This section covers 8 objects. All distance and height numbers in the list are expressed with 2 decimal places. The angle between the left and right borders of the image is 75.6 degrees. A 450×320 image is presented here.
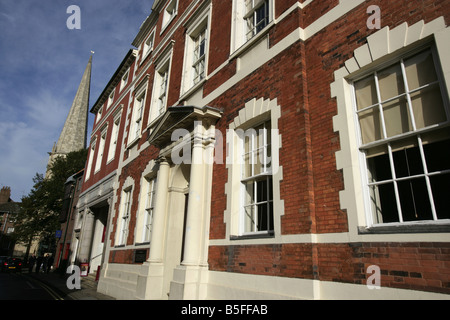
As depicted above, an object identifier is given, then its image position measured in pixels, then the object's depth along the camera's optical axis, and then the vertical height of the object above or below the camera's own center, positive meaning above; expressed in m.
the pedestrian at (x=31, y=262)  26.62 -0.87
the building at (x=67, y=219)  23.38 +2.89
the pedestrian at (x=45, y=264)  25.83 -1.01
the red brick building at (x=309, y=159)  3.56 +1.65
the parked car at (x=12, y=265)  25.36 -1.11
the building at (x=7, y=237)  56.00 +2.59
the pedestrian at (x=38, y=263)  25.95 -0.90
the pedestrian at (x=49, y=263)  24.53 -0.83
